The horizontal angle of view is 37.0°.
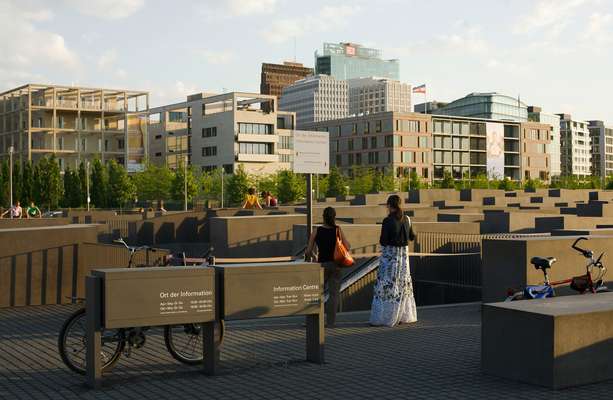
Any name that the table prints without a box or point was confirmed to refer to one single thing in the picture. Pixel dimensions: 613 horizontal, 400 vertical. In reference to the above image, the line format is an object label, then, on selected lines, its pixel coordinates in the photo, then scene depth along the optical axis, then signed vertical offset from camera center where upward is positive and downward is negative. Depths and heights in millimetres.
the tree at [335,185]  102056 +1389
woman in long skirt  12852 -1043
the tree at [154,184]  101062 +1571
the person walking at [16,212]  40872 -590
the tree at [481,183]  114656 +1593
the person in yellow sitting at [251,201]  32562 -154
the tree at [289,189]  95000 +841
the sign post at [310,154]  13484 +644
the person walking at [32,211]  42531 -572
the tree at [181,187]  97438 +1138
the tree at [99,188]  96062 +1090
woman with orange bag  12852 -740
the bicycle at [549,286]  11195 -1157
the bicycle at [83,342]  9594 -1516
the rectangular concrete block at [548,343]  8992 -1490
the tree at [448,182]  113875 +1763
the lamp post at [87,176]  94000 +2323
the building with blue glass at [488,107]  187875 +18653
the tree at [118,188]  96625 +1076
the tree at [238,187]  98250 +1132
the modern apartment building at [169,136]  129500 +8907
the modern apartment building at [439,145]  133500 +7802
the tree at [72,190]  97438 +905
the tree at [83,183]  97312 +1660
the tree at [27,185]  92438 +1395
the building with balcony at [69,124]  117750 +9938
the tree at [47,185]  93000 +1341
